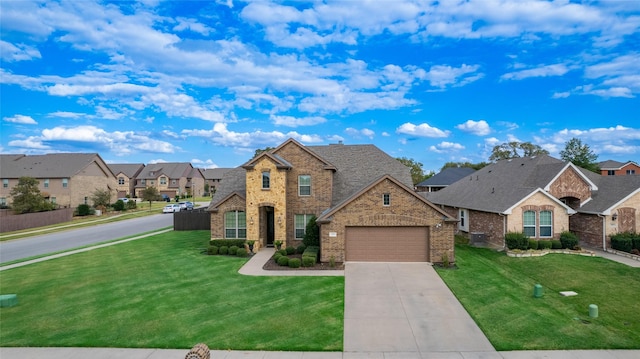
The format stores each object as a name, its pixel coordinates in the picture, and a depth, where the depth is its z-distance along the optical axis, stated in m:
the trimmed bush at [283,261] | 18.53
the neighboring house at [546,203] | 22.50
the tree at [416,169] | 73.25
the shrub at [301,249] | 21.56
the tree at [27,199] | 40.12
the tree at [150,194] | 53.18
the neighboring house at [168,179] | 79.62
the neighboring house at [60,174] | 50.00
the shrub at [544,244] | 21.78
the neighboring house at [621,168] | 66.44
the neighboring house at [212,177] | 96.88
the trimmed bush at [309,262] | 18.52
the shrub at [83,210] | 45.16
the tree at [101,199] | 49.70
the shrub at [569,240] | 21.83
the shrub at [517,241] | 21.42
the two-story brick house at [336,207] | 19.33
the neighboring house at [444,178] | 56.00
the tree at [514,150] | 67.75
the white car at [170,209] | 48.81
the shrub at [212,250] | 21.92
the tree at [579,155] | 50.38
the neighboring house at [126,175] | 78.22
